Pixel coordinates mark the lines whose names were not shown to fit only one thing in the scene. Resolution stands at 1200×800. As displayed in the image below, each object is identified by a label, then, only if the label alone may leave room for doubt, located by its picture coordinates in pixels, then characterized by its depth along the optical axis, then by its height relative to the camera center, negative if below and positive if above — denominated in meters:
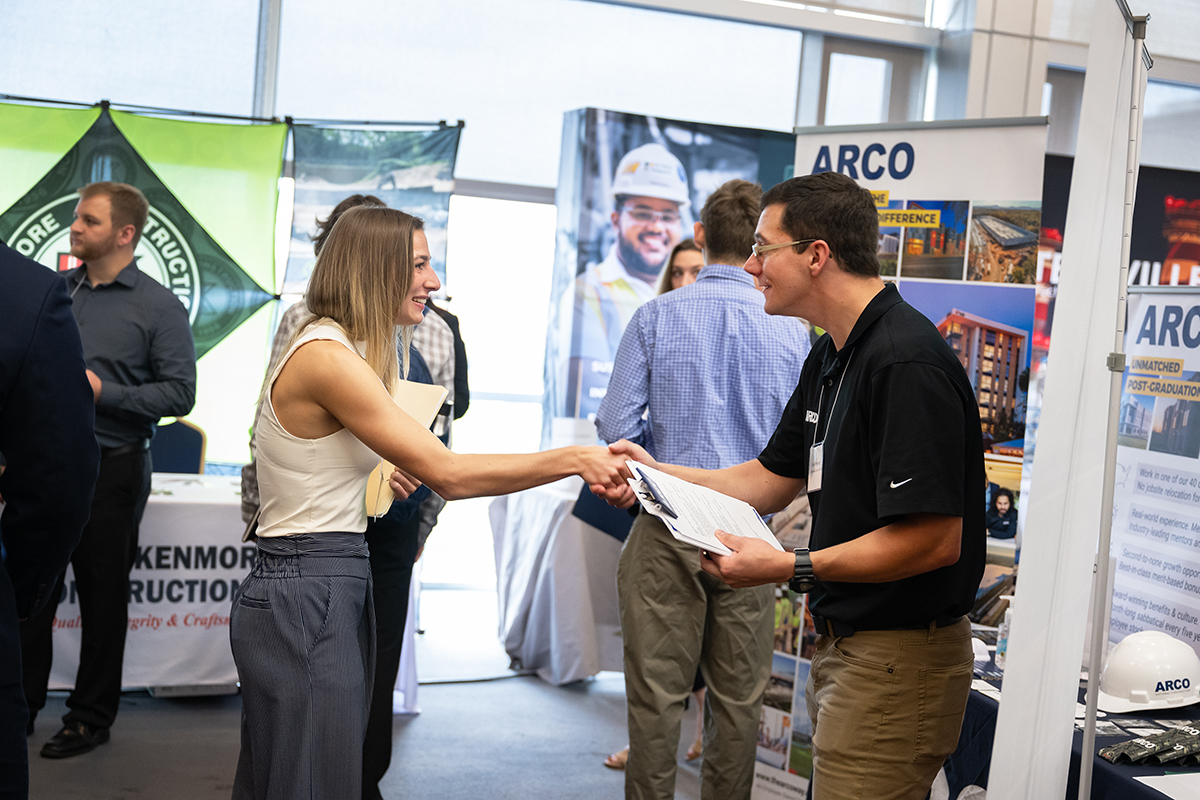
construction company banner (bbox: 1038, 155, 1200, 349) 5.32 +0.88
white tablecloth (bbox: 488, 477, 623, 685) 4.31 -1.14
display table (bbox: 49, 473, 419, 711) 3.71 -1.12
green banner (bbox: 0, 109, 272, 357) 4.28 +0.30
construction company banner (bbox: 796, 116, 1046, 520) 3.12 +0.42
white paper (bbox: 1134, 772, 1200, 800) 1.54 -0.63
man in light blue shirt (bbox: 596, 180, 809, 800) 2.60 -0.27
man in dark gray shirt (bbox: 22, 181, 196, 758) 3.33 -0.37
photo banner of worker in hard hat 4.74 +0.54
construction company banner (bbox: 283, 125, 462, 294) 4.55 +0.71
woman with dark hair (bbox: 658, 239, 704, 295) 3.71 +0.34
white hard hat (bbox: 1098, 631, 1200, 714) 2.01 -0.59
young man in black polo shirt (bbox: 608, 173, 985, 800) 1.50 -0.24
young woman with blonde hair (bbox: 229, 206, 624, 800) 1.65 -0.32
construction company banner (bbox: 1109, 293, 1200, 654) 2.65 -0.23
